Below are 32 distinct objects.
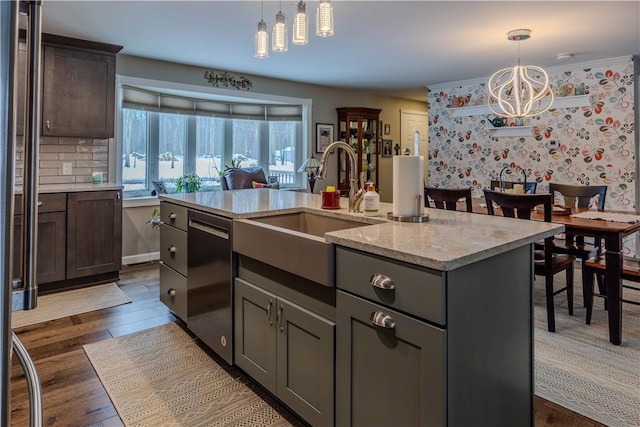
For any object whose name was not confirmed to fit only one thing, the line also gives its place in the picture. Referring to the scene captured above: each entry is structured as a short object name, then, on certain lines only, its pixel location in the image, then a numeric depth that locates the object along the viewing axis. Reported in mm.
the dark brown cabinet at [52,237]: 3512
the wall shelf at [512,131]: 5223
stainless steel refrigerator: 534
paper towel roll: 1751
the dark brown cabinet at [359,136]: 6438
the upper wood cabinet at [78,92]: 3721
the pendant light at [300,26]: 2279
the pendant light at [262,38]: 2395
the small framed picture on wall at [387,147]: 7070
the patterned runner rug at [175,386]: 1886
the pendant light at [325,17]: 2131
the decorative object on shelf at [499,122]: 5426
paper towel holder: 1820
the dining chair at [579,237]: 3254
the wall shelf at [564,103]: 4703
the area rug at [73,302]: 3062
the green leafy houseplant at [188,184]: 5125
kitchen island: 1211
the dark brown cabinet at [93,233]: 3693
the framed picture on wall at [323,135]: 6289
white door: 7415
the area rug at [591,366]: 1954
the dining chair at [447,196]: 3277
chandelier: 3584
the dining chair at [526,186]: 4120
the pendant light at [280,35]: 2350
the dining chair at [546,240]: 2717
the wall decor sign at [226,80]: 5086
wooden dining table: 2555
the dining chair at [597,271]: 2576
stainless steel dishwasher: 2172
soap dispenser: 2036
